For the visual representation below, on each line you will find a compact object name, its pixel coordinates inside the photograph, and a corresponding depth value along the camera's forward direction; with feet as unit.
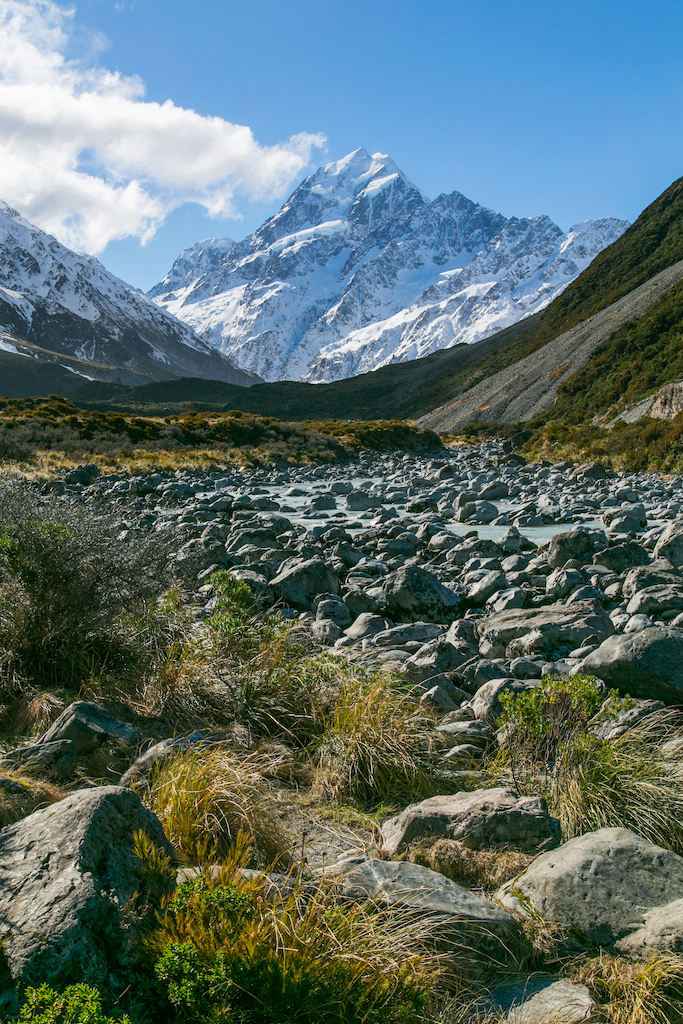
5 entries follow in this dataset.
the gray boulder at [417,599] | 23.09
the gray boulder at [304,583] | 24.57
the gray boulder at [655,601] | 20.81
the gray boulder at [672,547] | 29.19
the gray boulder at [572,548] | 29.99
